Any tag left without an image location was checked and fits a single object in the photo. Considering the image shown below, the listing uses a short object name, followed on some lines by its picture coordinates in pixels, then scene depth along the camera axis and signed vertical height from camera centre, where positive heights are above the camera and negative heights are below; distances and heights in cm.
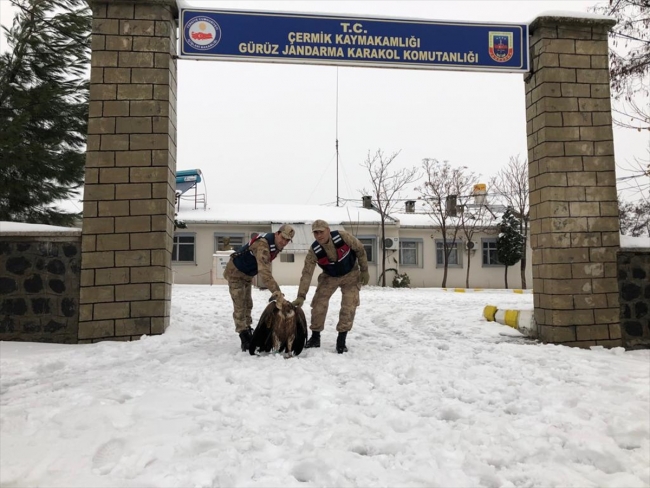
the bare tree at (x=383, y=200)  2320 +367
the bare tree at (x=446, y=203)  2448 +352
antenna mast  2927 +609
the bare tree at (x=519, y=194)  2587 +430
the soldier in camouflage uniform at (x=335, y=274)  590 -4
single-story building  2236 +132
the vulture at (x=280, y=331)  557 -67
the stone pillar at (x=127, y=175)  609 +119
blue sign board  664 +310
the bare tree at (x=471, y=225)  2469 +229
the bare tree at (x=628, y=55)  945 +405
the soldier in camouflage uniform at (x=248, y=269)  570 +2
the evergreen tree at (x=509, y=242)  2402 +134
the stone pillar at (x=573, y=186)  639 +109
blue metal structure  2488 +451
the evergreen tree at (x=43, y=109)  1194 +399
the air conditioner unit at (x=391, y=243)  2341 +128
